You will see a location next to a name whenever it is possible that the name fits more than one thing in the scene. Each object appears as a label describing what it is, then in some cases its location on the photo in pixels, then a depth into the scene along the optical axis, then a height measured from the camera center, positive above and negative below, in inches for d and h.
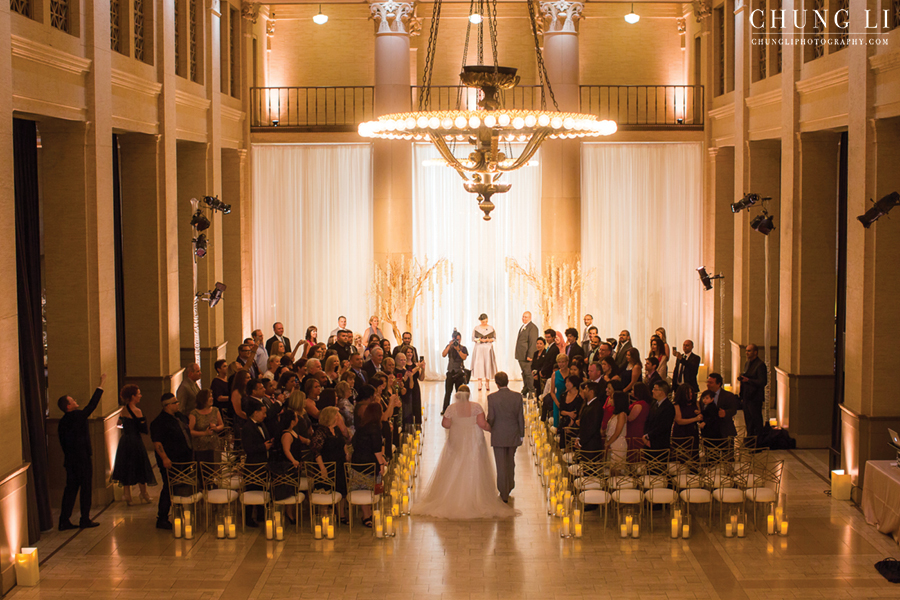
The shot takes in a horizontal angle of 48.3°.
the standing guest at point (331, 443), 386.0 -72.2
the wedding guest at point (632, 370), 509.0 -59.4
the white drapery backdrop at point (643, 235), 746.2 +14.1
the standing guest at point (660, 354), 550.3 -55.8
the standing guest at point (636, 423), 417.4 -70.6
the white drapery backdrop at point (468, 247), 757.3 +6.9
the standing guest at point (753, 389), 534.6 -72.7
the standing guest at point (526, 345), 655.8 -58.8
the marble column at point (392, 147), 732.0 +81.4
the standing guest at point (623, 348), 590.2 -55.7
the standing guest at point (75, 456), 393.4 -77.1
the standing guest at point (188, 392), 454.6 -60.3
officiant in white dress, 682.2 -66.6
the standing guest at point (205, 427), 405.4 -68.3
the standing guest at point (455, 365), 601.0 -65.9
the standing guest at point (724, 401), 427.8 -66.3
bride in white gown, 411.5 -89.8
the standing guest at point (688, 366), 552.4 -63.0
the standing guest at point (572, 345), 576.2 -53.2
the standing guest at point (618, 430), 414.0 -73.2
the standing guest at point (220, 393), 481.1 -64.6
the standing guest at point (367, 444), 391.2 -73.1
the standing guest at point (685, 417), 423.8 -69.4
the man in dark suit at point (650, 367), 524.4 -60.2
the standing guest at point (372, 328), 665.0 -47.5
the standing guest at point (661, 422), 410.6 -69.2
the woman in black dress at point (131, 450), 418.0 -79.8
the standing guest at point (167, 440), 398.0 -71.8
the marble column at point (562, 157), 732.0 +72.0
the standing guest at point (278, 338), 608.9 -48.9
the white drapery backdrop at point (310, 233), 751.1 +18.9
